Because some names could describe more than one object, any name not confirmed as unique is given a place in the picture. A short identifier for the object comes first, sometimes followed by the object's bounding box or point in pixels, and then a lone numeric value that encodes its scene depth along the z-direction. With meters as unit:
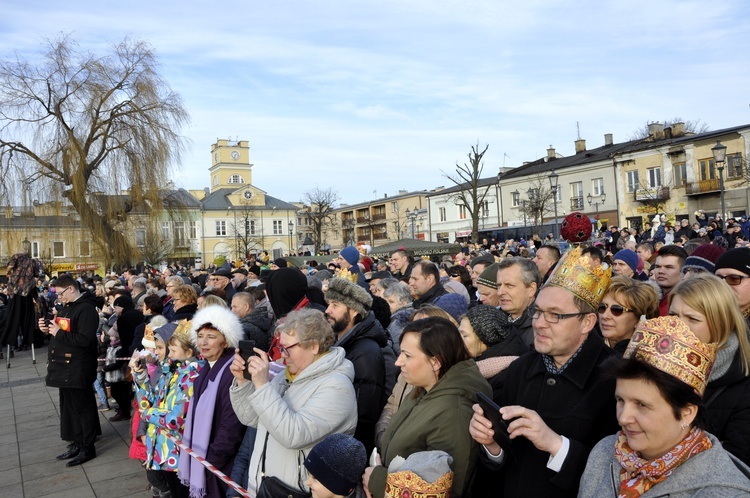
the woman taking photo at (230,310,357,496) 3.27
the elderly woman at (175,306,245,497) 4.25
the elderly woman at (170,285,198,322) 6.96
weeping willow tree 20.66
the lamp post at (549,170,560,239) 27.68
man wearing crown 2.34
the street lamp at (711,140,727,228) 17.07
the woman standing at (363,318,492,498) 2.72
